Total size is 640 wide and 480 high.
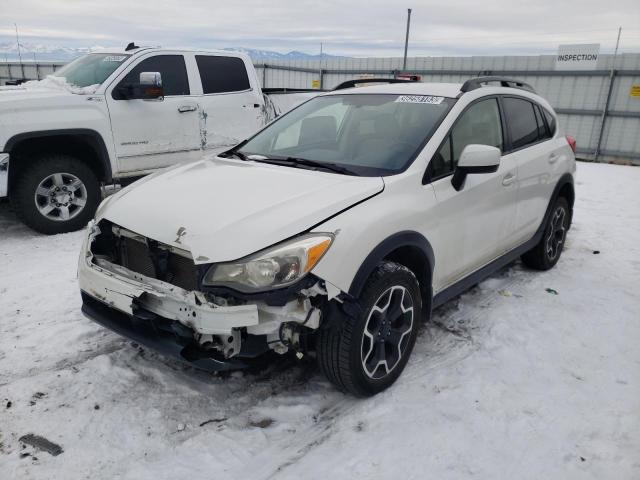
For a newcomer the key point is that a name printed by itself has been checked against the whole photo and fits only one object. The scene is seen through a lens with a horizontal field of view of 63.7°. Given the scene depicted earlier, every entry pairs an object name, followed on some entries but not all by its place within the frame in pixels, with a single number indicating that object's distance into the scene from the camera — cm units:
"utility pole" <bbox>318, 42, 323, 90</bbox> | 1736
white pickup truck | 536
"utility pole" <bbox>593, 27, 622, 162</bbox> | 1267
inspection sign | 1281
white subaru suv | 246
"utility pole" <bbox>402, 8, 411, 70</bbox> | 1545
